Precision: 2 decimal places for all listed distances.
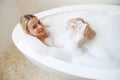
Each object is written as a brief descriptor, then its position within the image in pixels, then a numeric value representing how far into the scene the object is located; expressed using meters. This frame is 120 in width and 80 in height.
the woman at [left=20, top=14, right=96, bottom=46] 1.38
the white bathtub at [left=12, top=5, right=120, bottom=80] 1.10
